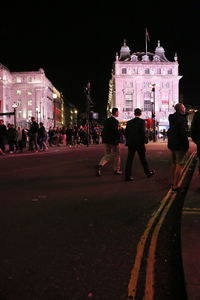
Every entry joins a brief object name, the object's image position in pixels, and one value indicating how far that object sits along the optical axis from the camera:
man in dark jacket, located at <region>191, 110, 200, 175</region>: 7.50
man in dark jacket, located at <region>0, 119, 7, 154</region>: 19.24
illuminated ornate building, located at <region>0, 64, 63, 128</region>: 105.81
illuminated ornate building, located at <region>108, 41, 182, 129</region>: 103.50
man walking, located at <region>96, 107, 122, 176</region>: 10.05
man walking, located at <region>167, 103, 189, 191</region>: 7.48
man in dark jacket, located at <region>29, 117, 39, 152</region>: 21.42
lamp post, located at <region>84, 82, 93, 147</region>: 29.19
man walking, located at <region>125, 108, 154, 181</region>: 8.93
